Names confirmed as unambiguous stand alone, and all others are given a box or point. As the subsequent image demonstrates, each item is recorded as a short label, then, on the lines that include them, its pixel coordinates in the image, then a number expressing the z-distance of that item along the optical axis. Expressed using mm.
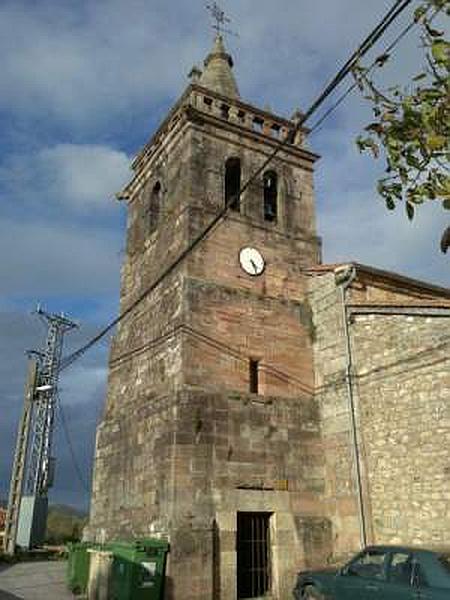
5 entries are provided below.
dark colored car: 6973
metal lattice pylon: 19672
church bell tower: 11883
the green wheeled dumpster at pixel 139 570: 10328
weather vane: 18734
